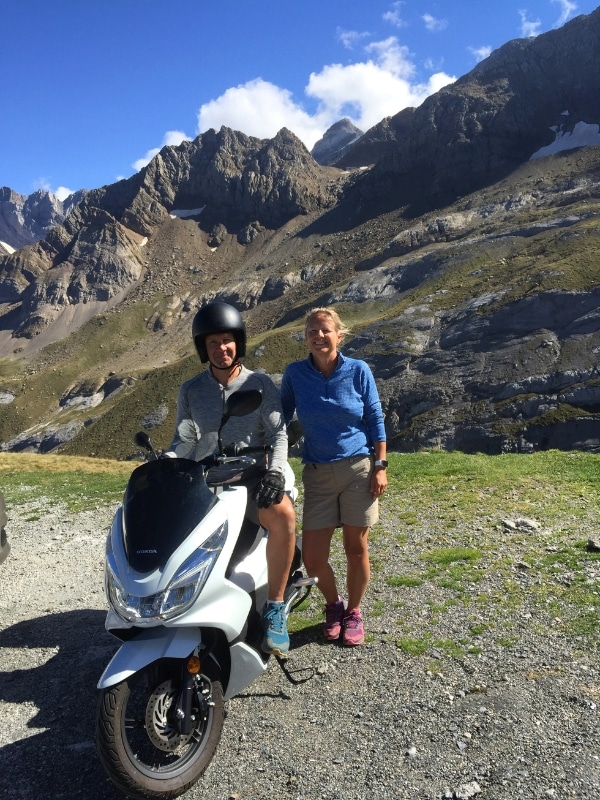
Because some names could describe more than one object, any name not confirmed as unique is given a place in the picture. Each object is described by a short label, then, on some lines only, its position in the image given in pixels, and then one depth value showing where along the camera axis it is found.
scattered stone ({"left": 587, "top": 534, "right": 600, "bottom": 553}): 7.65
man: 4.83
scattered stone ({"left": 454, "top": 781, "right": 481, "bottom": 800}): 3.61
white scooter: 3.62
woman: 5.56
